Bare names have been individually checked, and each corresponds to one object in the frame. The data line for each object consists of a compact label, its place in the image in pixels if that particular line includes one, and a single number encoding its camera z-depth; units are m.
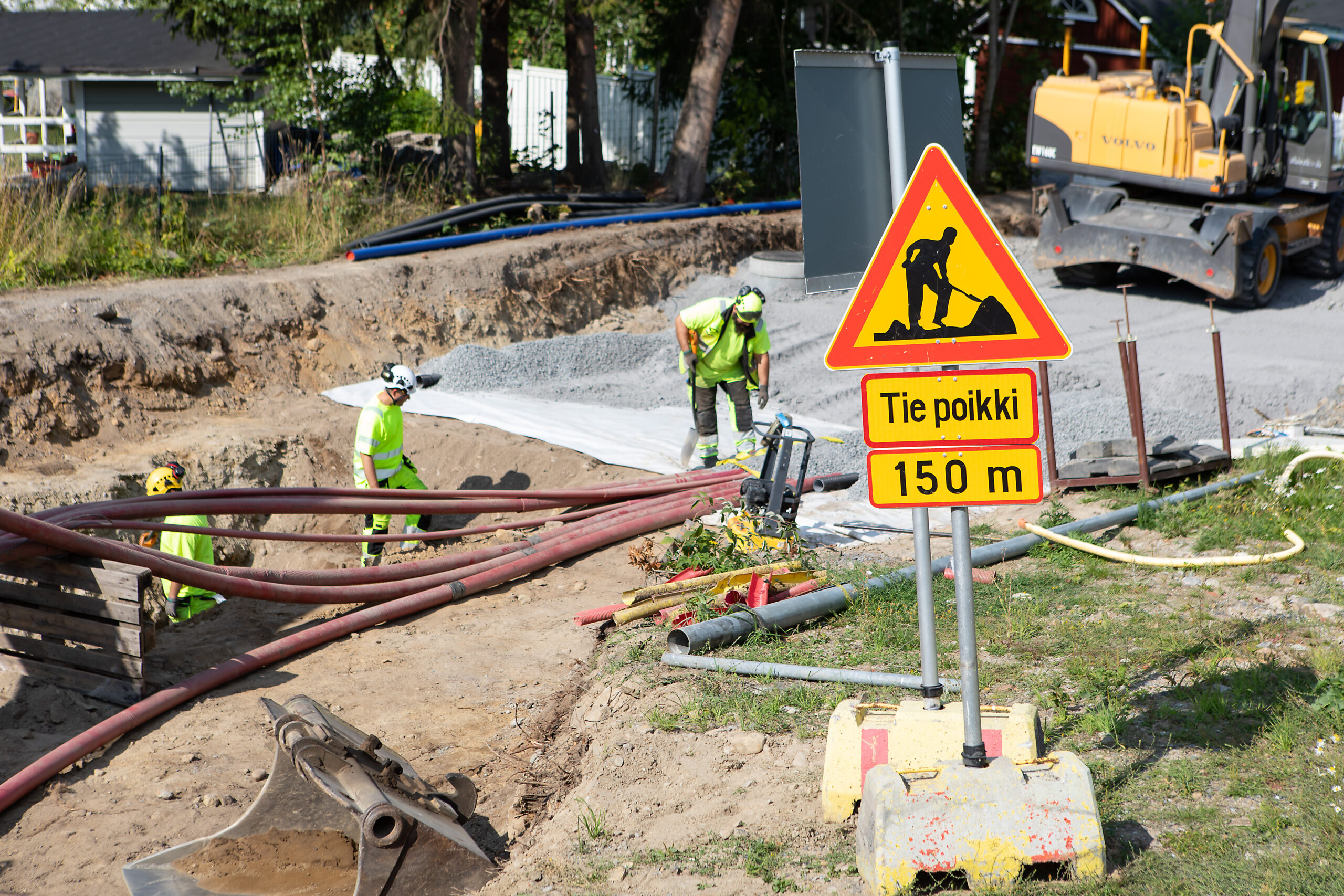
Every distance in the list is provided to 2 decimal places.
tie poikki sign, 6.66
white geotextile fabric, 19.97
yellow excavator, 25.89
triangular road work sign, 6.64
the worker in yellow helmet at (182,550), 15.29
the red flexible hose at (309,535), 11.82
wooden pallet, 11.07
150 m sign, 6.66
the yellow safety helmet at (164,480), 15.23
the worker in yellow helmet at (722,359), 18.73
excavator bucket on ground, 7.89
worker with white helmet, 17.36
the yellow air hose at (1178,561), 12.29
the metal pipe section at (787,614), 10.81
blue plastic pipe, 26.90
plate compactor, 13.51
